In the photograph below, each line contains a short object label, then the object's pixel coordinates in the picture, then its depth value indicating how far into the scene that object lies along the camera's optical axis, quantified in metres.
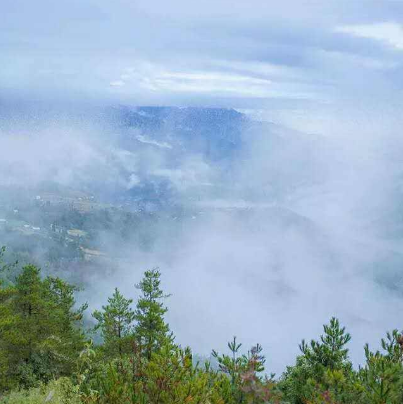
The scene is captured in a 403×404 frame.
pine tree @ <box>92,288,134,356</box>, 39.38
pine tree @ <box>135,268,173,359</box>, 40.75
